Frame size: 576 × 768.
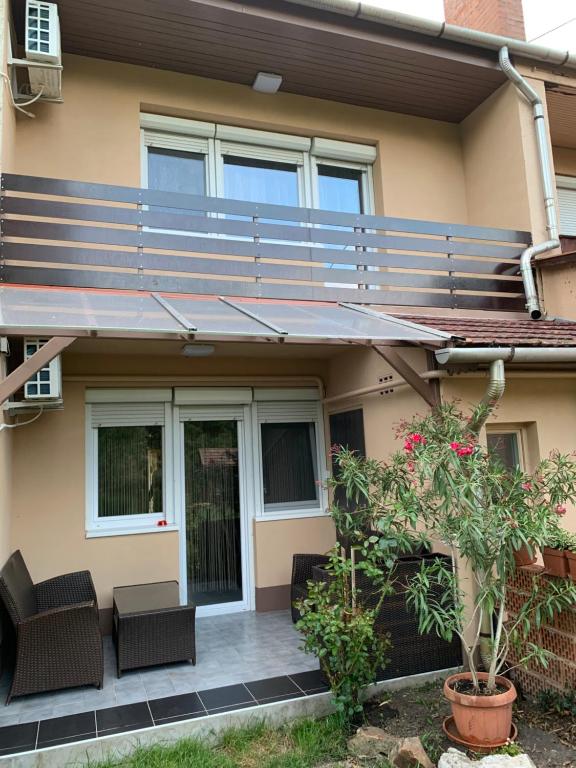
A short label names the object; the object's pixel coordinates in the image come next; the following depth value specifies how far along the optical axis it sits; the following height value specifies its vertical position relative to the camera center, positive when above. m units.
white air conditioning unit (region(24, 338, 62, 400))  6.27 +1.08
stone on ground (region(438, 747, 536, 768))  4.00 -2.23
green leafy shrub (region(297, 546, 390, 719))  4.96 -1.56
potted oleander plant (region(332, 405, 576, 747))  4.46 -0.54
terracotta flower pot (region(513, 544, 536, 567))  5.67 -1.07
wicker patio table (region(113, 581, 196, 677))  5.96 -1.78
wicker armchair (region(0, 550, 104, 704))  5.39 -1.66
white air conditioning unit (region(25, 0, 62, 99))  6.53 +5.14
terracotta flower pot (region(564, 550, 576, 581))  4.92 -0.99
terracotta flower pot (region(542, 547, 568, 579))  5.01 -1.01
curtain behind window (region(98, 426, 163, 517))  7.85 +0.02
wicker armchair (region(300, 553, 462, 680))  5.71 -1.87
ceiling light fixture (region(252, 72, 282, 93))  8.45 +5.87
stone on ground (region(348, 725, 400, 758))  4.51 -2.32
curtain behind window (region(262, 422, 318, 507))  8.81 +0.01
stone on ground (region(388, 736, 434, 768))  4.16 -2.24
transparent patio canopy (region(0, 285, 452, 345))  4.75 +1.48
